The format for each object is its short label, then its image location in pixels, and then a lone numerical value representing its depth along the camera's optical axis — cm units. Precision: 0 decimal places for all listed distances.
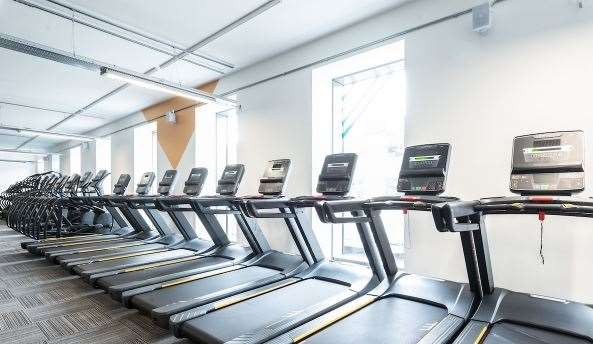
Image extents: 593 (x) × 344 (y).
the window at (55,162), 1505
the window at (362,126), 493
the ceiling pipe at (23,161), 1571
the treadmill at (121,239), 500
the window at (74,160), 1352
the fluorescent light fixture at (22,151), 1360
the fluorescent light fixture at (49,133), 874
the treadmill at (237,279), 280
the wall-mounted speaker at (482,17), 319
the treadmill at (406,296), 217
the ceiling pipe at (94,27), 386
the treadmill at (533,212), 201
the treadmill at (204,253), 337
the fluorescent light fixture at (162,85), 460
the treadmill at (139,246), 428
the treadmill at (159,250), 395
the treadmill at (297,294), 229
